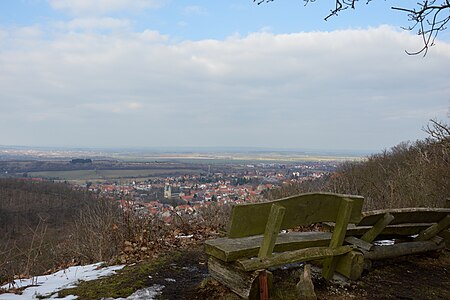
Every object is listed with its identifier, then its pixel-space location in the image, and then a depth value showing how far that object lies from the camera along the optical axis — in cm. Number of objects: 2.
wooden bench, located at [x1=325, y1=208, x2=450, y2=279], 488
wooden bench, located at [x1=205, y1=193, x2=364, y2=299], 380
